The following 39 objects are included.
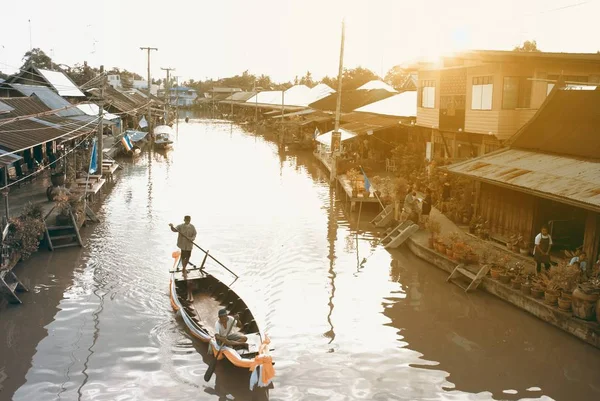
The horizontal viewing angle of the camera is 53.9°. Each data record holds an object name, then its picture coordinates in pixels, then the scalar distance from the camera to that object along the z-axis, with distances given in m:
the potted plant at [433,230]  20.67
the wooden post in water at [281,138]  59.61
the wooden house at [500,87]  23.67
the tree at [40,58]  75.68
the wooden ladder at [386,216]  25.97
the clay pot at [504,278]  16.61
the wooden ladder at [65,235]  21.48
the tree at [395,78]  90.36
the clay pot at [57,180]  25.00
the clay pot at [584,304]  13.49
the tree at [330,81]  90.76
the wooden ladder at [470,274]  17.30
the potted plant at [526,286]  15.66
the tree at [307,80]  136.19
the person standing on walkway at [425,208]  23.39
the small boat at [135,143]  49.25
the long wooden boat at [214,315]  11.35
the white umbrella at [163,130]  56.41
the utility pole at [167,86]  91.64
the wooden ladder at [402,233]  22.64
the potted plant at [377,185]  27.41
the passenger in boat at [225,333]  12.12
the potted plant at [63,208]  21.53
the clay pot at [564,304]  14.29
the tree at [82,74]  72.69
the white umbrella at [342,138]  36.91
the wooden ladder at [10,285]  15.71
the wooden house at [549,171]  16.45
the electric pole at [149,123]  65.97
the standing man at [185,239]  17.91
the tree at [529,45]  59.45
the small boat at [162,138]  54.94
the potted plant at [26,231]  17.84
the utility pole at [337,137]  35.06
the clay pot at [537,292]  15.35
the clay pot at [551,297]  14.70
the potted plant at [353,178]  28.95
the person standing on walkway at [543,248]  16.25
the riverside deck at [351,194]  28.34
